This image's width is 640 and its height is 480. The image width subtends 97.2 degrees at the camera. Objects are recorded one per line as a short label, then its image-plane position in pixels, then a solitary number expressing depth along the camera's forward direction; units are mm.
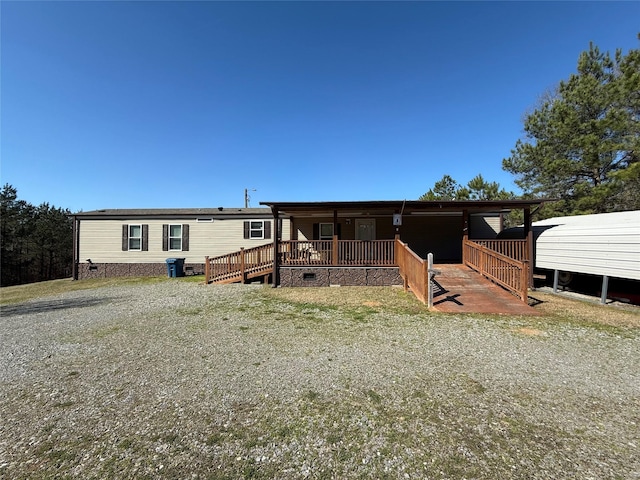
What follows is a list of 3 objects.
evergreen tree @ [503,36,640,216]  13133
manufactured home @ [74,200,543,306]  10750
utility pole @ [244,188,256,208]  29597
